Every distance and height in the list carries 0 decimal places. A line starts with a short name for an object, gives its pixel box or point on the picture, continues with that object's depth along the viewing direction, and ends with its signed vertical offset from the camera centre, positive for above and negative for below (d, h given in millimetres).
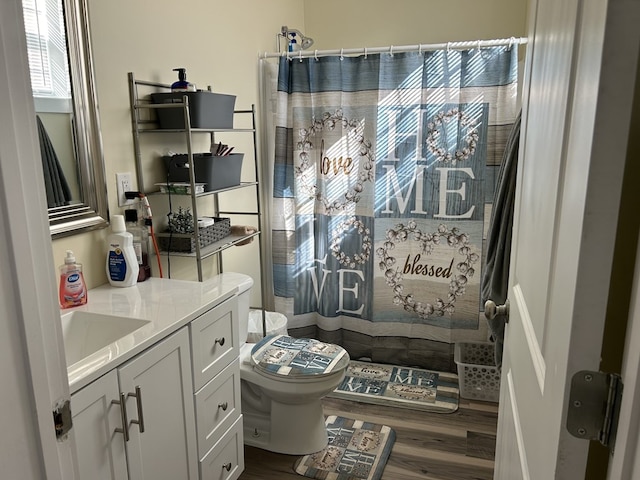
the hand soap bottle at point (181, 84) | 1980 +212
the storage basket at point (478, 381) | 2736 -1283
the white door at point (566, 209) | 573 -98
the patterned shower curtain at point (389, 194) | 2740 -313
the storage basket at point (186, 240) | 2061 -406
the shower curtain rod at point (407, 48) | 2615 +477
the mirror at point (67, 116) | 1589 +78
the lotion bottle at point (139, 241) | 1924 -381
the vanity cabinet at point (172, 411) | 1271 -777
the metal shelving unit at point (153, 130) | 1920 +37
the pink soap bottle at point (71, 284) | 1600 -446
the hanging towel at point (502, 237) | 1851 -372
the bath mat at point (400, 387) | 2703 -1369
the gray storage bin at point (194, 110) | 1981 +113
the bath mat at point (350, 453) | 2166 -1385
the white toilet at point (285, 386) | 2148 -1037
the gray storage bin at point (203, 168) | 2072 -118
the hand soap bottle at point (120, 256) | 1809 -406
